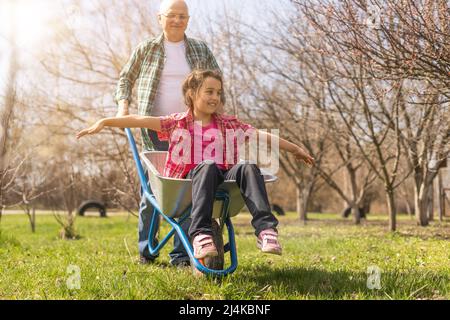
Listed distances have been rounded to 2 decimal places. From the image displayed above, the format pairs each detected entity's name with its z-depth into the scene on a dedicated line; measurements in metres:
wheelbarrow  2.84
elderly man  3.76
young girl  2.71
